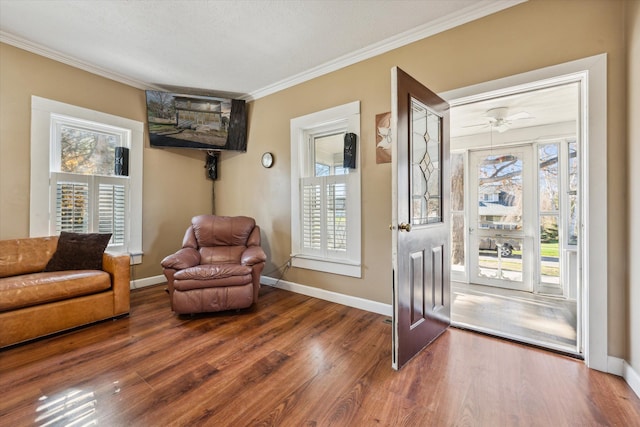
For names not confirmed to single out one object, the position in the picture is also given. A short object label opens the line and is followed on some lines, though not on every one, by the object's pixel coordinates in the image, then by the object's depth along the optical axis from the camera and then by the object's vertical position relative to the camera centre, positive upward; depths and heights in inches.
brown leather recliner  100.4 -25.5
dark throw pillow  99.7 -14.6
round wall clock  142.2 +29.7
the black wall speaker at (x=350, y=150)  110.9 +27.2
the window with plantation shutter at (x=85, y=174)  108.6 +18.0
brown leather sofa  79.9 -26.1
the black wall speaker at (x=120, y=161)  129.6 +25.8
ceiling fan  116.3 +44.9
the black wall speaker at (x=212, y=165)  163.9 +30.6
